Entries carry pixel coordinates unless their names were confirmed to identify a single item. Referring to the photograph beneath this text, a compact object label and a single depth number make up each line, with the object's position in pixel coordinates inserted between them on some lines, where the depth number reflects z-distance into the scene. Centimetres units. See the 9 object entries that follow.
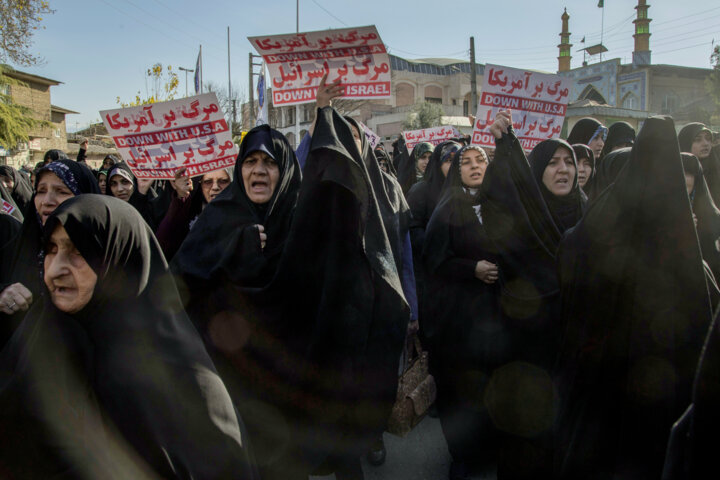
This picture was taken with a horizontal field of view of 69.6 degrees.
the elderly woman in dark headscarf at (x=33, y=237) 224
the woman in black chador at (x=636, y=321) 191
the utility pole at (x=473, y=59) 1912
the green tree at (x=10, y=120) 1630
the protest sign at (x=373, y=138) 659
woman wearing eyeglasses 359
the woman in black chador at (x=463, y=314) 303
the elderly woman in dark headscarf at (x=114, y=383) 139
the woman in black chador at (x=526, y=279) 281
